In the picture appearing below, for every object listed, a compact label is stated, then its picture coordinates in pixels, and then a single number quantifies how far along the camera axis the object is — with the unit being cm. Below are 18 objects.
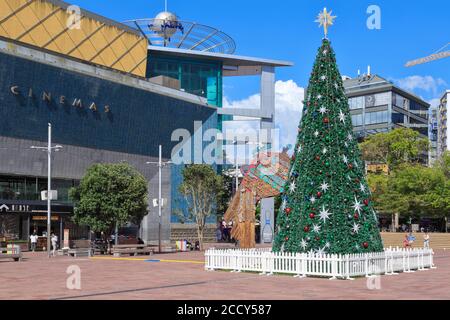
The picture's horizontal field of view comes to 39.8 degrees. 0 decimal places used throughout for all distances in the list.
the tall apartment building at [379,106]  11012
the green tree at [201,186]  4756
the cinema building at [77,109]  4925
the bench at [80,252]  3784
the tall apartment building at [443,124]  12536
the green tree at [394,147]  7219
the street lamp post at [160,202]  4580
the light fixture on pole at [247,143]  7191
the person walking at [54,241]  4068
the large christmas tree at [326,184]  2134
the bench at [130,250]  3791
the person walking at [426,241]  4524
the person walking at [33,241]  4706
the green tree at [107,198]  4097
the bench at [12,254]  3275
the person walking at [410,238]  4310
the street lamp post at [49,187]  3834
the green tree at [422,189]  6512
